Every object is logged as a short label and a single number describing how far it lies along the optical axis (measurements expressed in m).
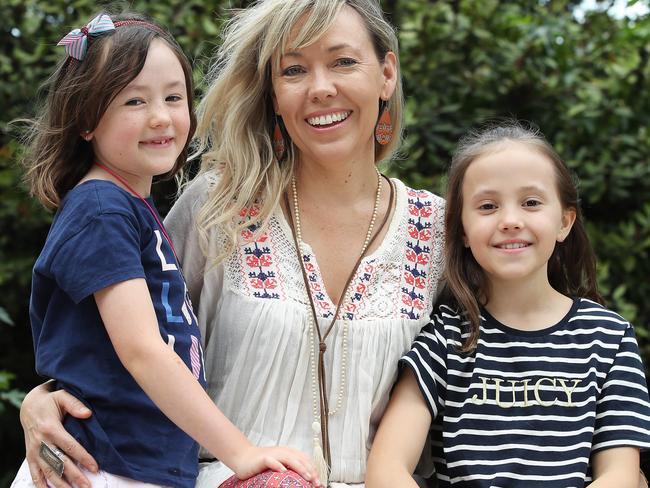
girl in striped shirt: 2.47
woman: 2.65
